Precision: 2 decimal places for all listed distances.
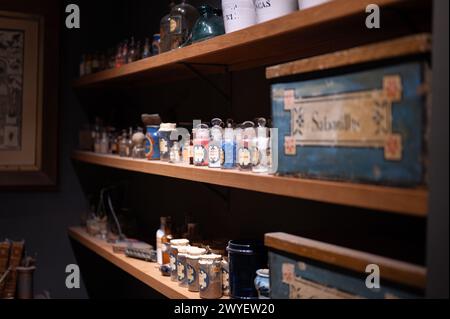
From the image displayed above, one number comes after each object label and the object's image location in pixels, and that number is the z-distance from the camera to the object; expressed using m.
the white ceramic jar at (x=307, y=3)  1.32
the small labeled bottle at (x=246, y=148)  1.64
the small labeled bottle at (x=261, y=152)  1.58
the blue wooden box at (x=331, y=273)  1.04
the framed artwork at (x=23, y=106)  3.35
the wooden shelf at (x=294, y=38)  1.17
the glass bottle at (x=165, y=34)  2.22
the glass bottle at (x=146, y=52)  2.60
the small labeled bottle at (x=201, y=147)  1.89
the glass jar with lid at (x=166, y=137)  2.21
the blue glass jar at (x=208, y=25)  1.89
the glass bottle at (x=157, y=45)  2.39
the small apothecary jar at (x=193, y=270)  1.87
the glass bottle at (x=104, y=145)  3.08
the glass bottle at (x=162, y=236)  2.31
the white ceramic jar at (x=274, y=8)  1.47
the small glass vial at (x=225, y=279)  1.80
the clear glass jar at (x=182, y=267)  1.94
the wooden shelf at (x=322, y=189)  0.99
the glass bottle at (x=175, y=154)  2.11
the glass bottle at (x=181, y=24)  2.15
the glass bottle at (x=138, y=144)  2.55
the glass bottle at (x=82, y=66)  3.34
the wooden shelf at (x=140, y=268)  1.92
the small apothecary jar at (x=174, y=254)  2.02
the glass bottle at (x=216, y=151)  1.79
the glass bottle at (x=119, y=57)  2.87
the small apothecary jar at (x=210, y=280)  1.77
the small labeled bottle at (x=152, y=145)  2.33
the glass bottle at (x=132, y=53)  2.80
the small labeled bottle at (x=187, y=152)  2.01
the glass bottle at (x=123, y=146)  2.73
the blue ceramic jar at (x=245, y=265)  1.69
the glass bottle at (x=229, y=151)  1.73
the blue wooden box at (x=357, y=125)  1.00
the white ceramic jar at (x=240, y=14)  1.62
